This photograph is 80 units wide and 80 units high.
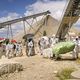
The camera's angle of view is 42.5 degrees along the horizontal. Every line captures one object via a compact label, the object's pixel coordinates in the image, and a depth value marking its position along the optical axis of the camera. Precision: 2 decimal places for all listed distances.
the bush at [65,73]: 4.80
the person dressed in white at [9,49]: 9.21
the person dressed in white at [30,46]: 9.28
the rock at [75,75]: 3.91
